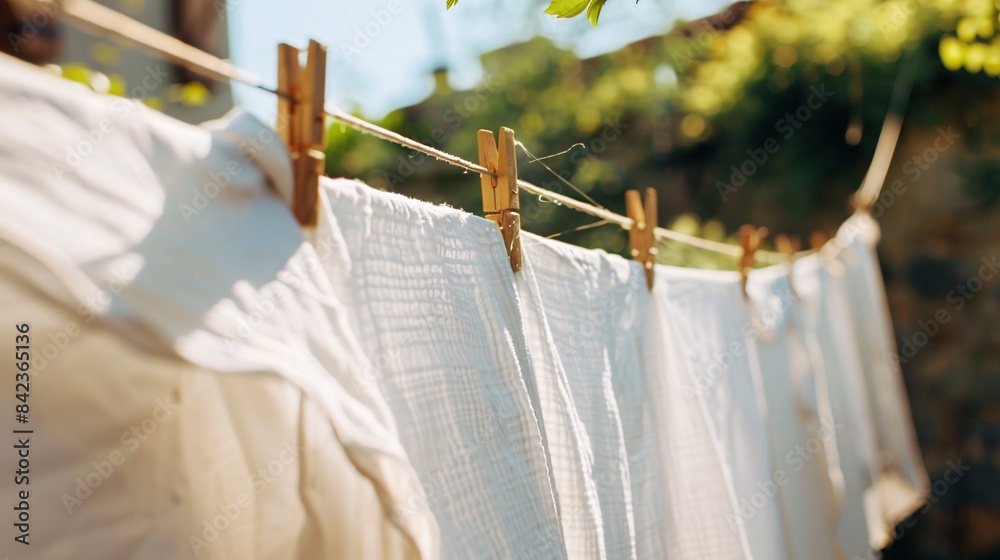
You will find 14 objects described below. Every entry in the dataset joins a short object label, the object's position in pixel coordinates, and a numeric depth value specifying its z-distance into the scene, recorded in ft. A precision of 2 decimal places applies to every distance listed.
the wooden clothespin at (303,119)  2.33
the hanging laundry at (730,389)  5.17
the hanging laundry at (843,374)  7.41
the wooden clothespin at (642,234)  4.72
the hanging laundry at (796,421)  6.31
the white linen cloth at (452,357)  2.58
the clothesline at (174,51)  1.88
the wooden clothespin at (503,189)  3.42
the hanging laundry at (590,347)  3.64
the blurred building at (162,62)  10.64
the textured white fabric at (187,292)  1.73
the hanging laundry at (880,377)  8.86
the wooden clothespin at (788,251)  7.11
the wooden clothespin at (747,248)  6.01
